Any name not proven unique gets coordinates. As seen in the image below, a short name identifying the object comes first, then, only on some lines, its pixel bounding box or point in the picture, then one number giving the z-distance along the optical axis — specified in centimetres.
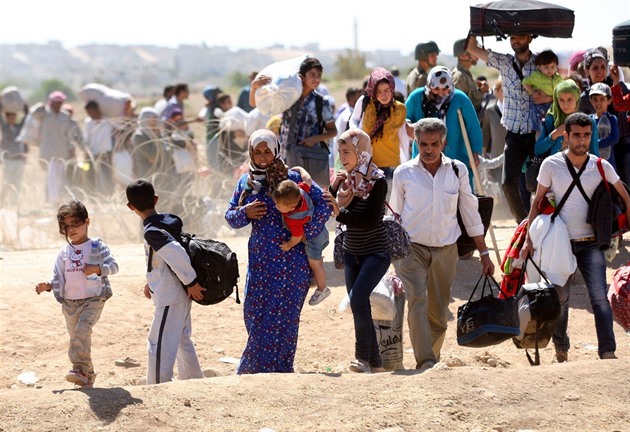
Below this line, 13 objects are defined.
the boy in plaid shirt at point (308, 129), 1647
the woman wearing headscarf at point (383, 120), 1558
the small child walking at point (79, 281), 1148
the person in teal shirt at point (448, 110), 1553
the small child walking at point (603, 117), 1611
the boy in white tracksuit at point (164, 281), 1120
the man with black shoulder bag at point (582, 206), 1251
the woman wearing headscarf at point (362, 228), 1202
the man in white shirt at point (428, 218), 1245
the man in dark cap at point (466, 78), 1994
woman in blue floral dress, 1160
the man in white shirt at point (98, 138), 2540
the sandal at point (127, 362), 1472
